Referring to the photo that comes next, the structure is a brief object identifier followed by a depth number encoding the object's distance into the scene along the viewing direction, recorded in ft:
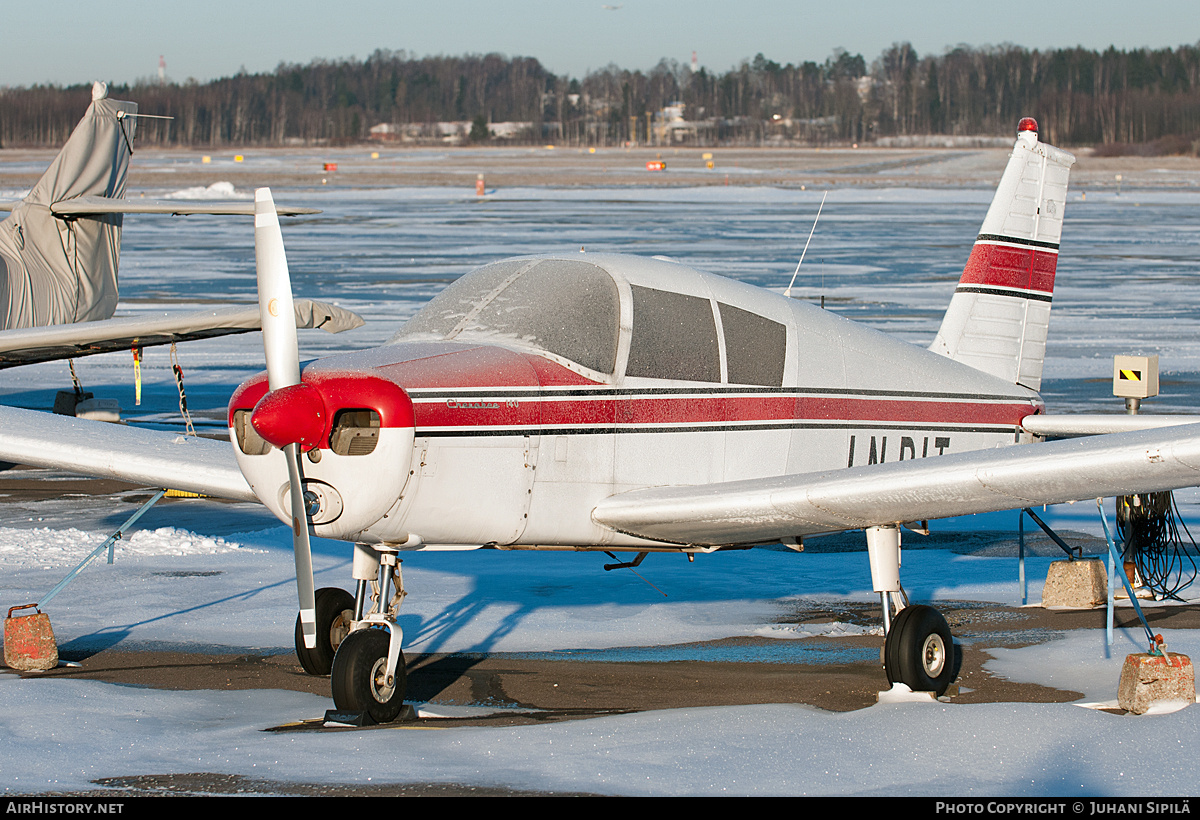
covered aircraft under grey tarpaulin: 102.27
